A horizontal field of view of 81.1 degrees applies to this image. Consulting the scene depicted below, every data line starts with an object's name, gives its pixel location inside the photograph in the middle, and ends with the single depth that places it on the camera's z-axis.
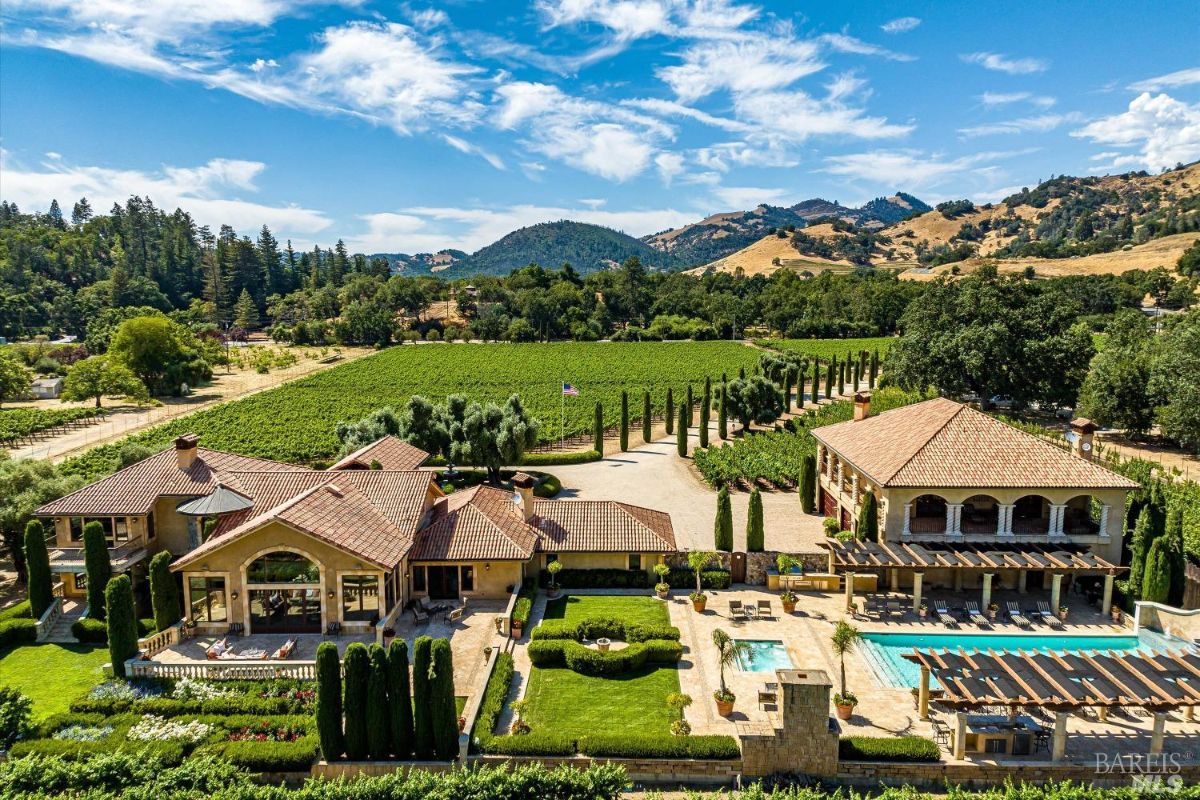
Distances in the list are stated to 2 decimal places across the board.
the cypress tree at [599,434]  50.47
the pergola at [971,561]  25.34
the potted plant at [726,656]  18.97
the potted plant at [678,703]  18.88
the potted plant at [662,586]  27.20
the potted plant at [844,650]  18.92
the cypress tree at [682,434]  49.38
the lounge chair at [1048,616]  24.64
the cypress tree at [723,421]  54.97
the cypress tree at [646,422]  55.34
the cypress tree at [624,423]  53.06
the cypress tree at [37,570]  24.62
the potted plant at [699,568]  25.76
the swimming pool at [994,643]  22.94
